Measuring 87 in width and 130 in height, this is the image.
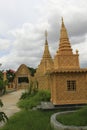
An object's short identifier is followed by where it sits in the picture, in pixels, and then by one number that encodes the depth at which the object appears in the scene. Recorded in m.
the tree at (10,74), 22.28
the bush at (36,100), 8.62
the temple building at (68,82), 7.49
